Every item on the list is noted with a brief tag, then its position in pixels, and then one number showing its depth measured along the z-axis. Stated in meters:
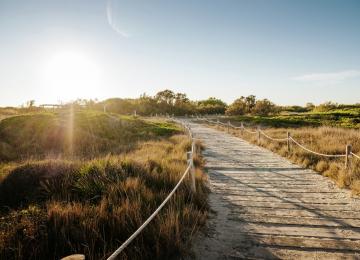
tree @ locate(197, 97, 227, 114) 64.12
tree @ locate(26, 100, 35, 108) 35.88
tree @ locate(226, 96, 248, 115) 54.53
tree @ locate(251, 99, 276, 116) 51.91
